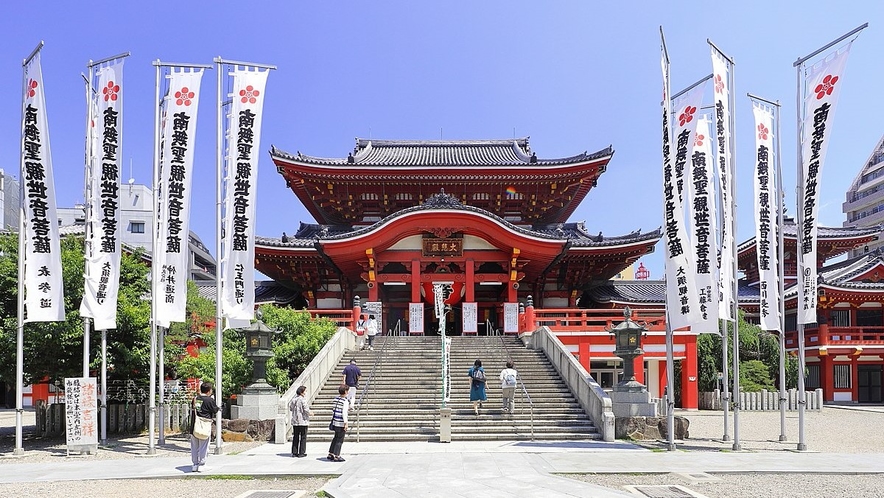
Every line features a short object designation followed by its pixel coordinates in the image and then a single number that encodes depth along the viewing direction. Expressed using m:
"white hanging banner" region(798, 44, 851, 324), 12.61
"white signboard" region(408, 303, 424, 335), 24.69
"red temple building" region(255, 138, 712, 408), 24.11
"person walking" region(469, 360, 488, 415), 15.36
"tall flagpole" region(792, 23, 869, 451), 13.08
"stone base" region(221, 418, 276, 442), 14.33
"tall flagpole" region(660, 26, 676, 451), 12.87
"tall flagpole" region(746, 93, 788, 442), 13.76
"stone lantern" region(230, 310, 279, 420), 14.45
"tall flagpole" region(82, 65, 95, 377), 13.07
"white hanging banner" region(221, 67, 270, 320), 13.19
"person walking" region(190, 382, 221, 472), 10.71
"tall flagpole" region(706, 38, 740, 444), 13.51
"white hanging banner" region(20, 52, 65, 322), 12.81
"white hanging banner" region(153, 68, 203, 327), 13.20
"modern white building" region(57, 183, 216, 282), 59.12
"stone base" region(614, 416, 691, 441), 14.37
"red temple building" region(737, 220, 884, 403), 29.12
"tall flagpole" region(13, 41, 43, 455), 12.45
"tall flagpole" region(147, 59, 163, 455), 12.84
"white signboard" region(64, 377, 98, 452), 12.77
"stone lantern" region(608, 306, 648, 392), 14.80
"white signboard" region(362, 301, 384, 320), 24.56
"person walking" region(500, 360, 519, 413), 15.19
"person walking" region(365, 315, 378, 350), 21.62
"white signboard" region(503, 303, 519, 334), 24.66
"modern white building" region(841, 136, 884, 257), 60.53
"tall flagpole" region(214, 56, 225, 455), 12.66
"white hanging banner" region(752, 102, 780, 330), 14.10
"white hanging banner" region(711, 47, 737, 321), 13.08
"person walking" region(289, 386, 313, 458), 12.10
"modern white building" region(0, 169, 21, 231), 51.06
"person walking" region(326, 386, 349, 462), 11.57
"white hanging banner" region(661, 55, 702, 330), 12.99
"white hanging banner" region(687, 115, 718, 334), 12.84
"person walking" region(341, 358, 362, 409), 15.50
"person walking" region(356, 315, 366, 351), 21.81
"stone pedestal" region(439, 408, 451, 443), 13.81
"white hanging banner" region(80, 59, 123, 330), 13.09
